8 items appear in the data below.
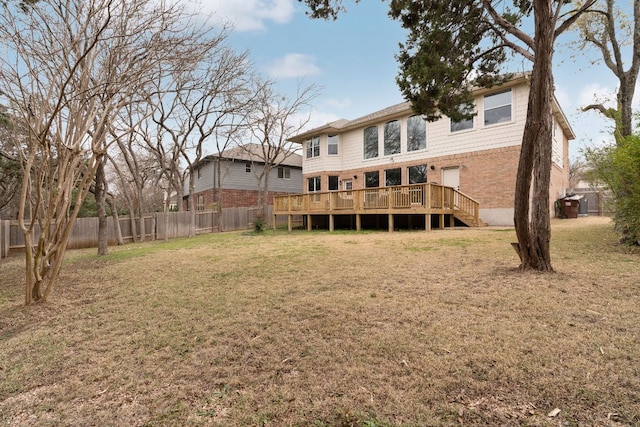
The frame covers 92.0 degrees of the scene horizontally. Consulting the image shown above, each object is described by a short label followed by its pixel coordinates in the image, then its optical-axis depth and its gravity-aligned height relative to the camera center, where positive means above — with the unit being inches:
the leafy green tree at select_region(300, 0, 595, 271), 177.8 +114.4
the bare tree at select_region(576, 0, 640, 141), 314.7 +207.4
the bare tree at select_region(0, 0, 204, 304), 159.5 +81.1
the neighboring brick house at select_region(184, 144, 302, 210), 952.9 +121.1
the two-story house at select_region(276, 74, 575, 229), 478.6 +104.0
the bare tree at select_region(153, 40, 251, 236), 544.6 +224.3
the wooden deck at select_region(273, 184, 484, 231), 451.3 +15.6
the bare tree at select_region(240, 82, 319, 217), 813.2 +269.9
